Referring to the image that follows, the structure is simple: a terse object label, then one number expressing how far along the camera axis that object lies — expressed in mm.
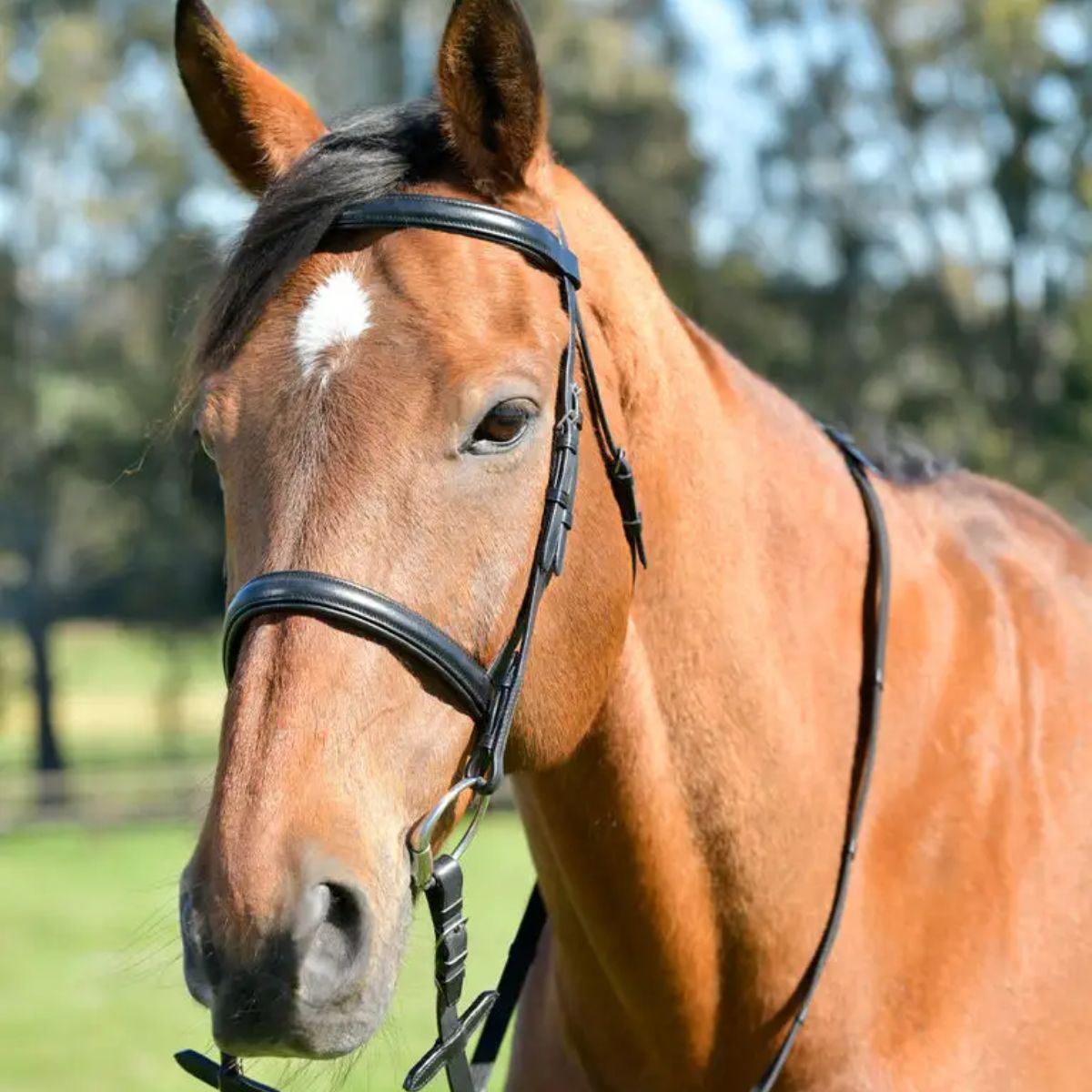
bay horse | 2033
